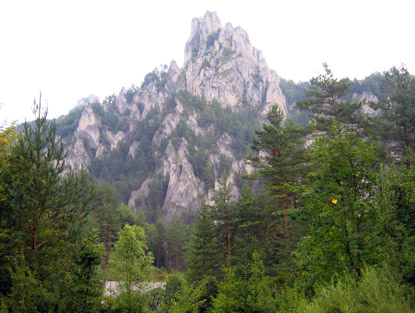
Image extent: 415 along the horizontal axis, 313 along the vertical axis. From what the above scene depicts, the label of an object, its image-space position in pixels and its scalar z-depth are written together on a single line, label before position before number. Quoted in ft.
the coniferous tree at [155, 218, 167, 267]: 170.30
